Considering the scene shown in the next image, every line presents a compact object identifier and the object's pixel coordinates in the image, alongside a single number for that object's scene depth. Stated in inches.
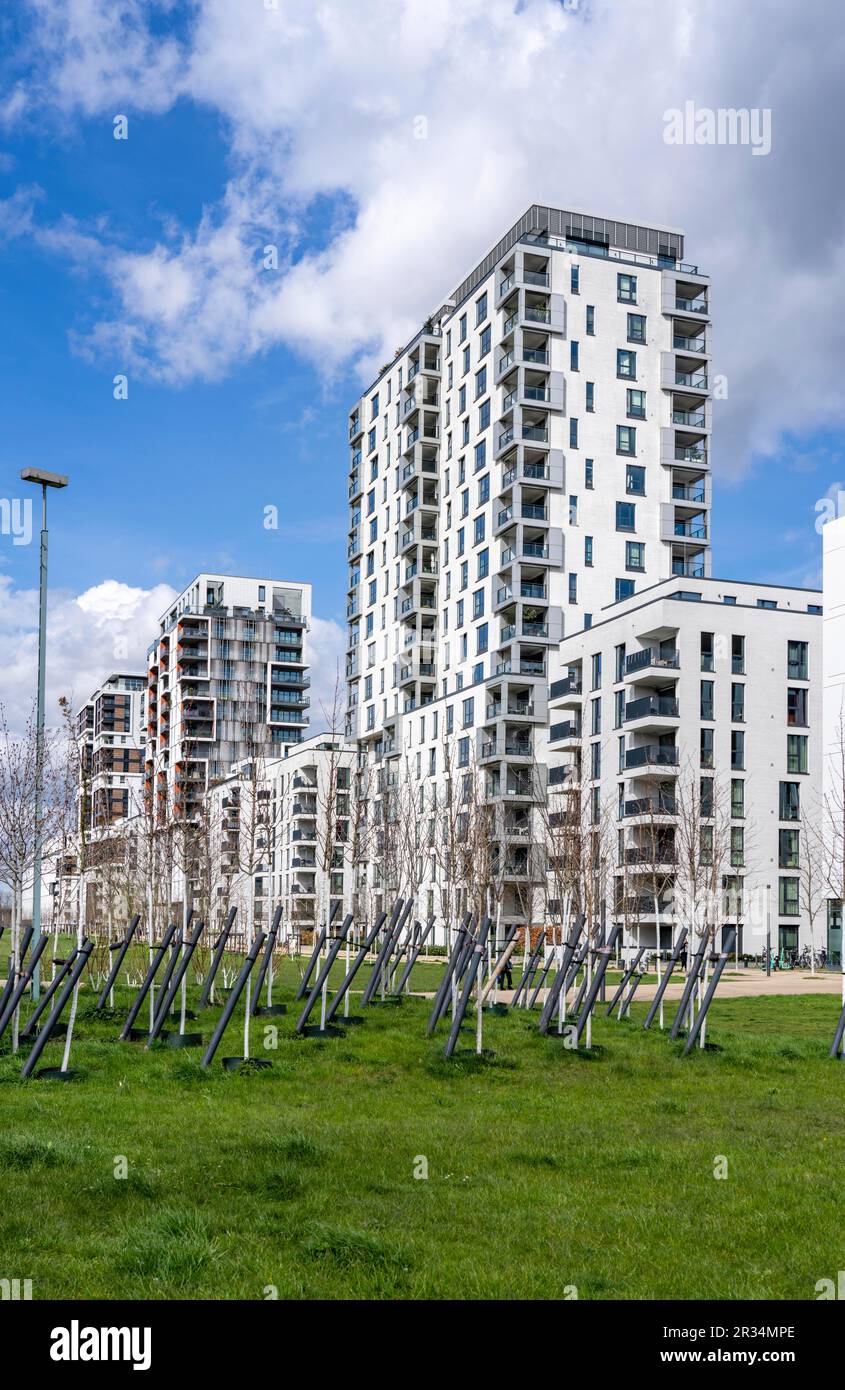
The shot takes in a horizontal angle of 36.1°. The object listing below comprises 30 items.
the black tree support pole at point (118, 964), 718.5
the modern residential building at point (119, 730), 7455.7
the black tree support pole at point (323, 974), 721.0
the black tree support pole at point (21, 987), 631.8
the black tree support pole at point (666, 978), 851.5
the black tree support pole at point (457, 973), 774.5
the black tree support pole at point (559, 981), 761.6
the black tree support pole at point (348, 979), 754.2
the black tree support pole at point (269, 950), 723.1
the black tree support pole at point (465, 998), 662.5
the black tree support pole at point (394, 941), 931.3
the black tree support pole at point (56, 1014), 585.6
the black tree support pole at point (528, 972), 1092.5
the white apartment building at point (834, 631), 2069.4
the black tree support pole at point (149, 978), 684.9
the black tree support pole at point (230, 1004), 599.2
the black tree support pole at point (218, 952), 763.0
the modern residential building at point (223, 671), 5816.9
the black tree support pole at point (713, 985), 726.5
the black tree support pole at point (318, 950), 804.1
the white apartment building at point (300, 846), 4286.4
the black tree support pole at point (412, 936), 1250.6
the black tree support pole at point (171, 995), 678.5
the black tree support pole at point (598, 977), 719.7
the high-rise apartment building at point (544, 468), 3430.1
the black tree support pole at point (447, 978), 749.9
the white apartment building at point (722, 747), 2755.9
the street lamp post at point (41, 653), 1081.4
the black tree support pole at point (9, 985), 679.1
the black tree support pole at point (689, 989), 763.4
